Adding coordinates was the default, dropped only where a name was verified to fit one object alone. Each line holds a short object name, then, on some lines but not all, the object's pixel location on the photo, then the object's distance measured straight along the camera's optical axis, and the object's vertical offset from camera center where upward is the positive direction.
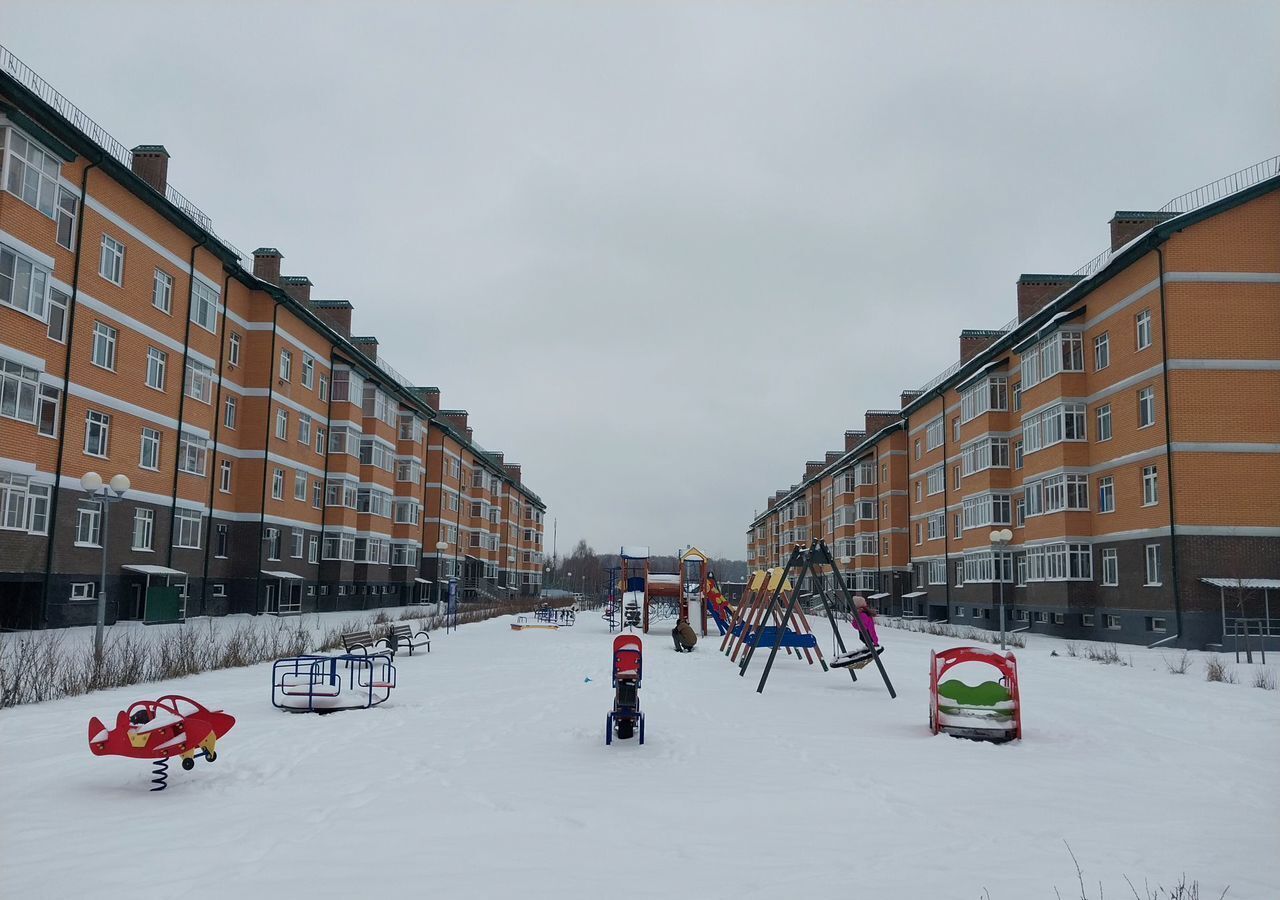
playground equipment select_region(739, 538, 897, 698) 16.03 -0.31
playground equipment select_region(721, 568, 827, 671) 19.94 -1.18
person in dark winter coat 25.28 -1.98
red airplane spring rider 7.68 -1.57
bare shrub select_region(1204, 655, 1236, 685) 16.91 -1.82
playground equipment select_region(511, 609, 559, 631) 35.12 -2.53
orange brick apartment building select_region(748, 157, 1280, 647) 25.48 +4.53
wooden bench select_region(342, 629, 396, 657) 17.66 -1.60
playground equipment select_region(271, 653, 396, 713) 12.35 -2.01
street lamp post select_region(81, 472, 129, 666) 16.22 +1.25
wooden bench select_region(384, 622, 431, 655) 19.77 -1.82
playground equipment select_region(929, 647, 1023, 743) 10.80 -1.63
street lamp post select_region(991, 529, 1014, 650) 24.14 +1.00
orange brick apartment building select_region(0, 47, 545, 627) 22.80 +5.15
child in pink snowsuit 16.47 -0.96
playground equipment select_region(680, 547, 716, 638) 32.60 -0.95
